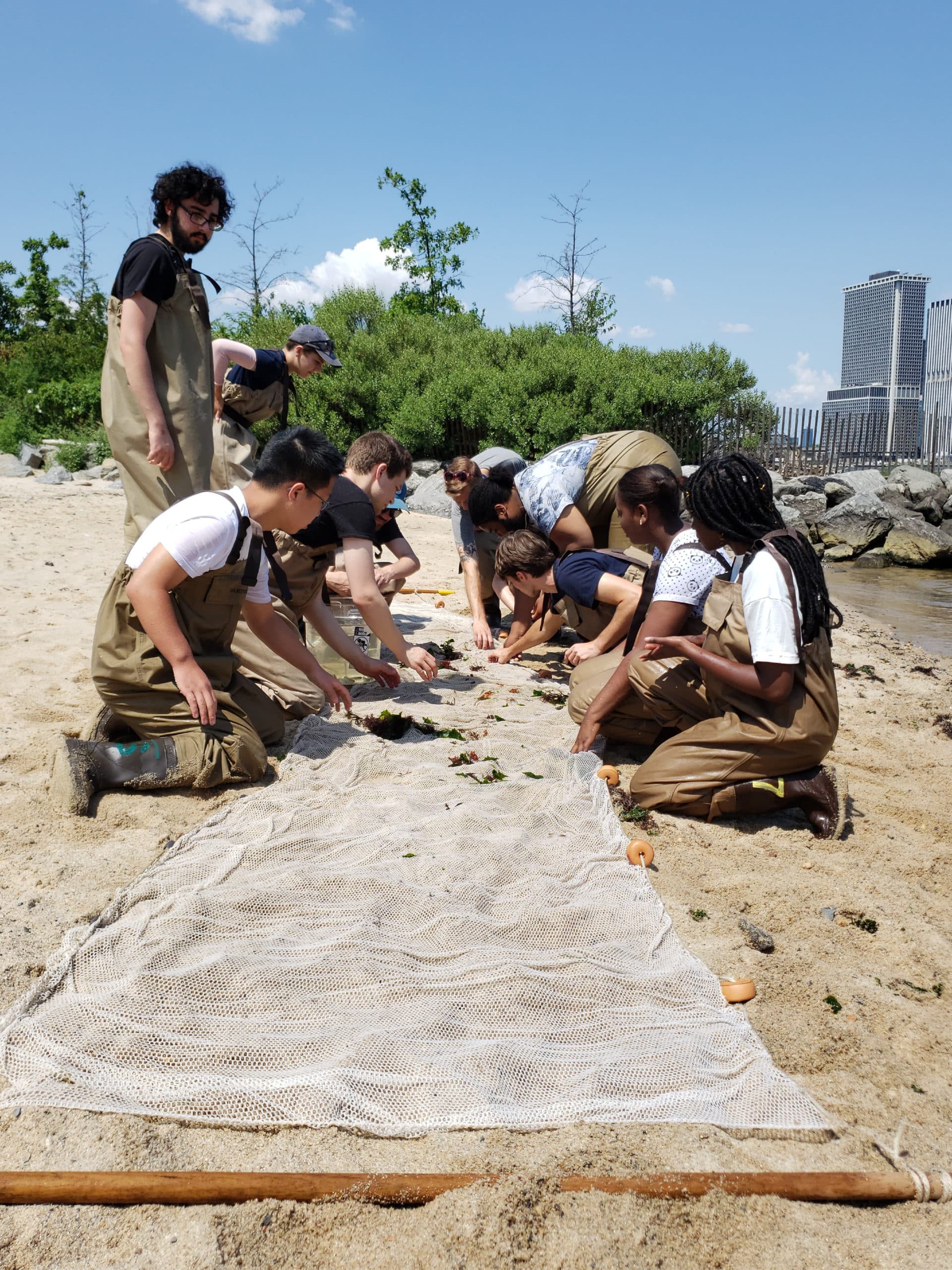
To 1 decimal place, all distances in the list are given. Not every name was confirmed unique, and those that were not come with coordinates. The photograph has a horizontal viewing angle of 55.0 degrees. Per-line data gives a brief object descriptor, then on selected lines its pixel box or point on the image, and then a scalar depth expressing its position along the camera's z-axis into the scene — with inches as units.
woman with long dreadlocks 125.8
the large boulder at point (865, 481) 690.8
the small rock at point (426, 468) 676.1
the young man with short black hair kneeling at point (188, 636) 131.4
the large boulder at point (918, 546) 571.2
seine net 73.8
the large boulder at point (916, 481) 697.5
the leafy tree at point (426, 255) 1083.9
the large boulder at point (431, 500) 573.3
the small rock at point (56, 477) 526.4
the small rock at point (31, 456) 602.2
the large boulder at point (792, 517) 650.8
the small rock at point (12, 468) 544.4
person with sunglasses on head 241.9
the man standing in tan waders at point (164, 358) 152.9
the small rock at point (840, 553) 593.3
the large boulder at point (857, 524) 600.1
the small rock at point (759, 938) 102.2
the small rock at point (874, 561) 570.9
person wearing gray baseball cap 193.6
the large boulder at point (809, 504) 669.3
